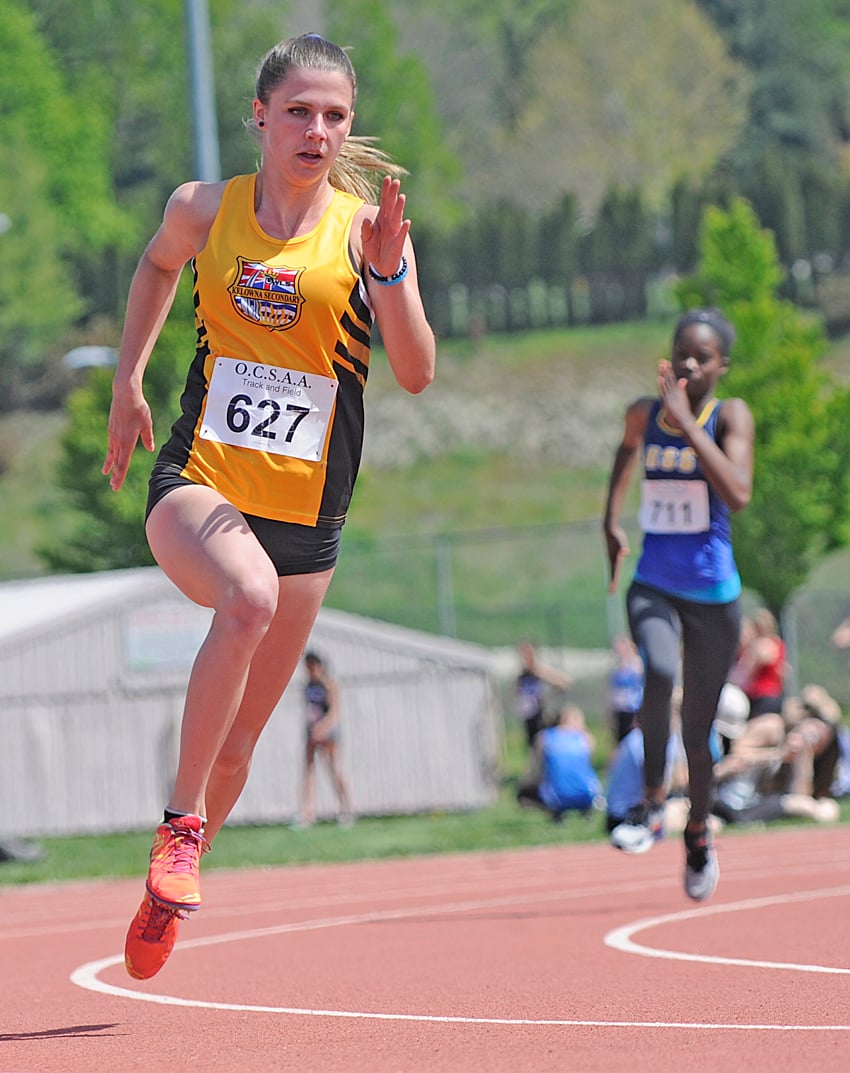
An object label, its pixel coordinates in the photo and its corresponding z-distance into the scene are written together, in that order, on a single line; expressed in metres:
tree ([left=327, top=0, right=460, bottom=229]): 94.69
